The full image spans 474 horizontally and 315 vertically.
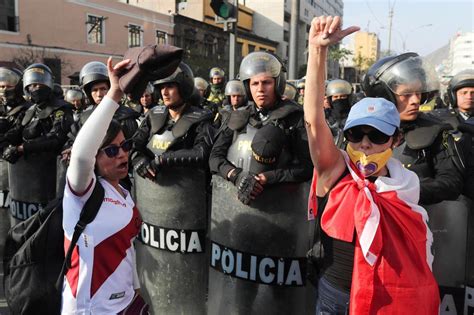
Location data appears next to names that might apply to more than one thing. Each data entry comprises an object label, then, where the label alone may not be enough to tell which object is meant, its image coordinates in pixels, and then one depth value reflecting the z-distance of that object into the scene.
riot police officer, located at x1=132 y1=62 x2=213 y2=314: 3.97
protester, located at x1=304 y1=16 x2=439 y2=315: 2.05
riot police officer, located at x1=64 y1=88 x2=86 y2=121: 8.91
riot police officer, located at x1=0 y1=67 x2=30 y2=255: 5.80
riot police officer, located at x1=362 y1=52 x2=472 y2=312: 2.91
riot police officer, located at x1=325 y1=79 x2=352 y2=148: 7.27
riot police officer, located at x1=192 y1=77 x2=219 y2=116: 8.98
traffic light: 6.41
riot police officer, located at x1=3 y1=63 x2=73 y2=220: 5.20
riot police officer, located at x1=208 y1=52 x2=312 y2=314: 3.25
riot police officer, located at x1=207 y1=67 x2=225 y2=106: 10.70
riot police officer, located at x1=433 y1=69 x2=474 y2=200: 4.12
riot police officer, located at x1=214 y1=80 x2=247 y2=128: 7.97
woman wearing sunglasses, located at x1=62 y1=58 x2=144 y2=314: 2.08
